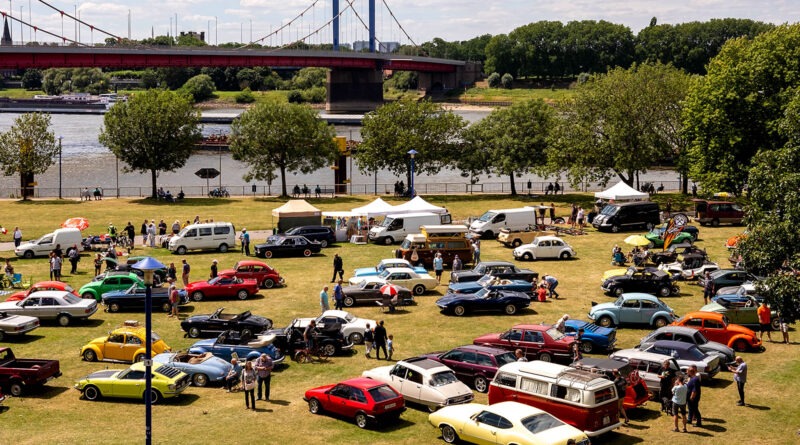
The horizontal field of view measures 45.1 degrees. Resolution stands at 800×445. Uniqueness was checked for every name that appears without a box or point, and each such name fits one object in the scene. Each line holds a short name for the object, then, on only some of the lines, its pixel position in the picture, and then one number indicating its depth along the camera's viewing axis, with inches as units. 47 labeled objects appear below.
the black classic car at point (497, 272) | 1443.2
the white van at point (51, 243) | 1740.9
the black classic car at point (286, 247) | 1742.1
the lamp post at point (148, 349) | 730.8
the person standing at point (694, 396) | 840.9
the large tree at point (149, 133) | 2856.8
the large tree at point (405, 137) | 2783.0
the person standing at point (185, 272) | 1466.5
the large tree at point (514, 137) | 2716.5
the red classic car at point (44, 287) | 1309.1
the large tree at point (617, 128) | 2551.7
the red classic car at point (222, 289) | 1401.3
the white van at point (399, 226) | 1898.4
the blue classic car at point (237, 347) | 1032.8
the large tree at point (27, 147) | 2760.8
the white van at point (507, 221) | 1930.4
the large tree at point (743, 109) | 2089.1
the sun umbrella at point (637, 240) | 1649.5
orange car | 1096.8
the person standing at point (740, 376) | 902.4
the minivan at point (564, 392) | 799.1
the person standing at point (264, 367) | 919.0
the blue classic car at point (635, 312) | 1211.9
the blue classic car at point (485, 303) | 1289.4
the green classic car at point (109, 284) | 1378.0
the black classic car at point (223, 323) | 1131.3
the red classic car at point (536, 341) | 1031.6
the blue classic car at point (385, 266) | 1481.3
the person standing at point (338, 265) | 1503.4
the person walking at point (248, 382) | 900.6
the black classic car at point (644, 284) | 1396.4
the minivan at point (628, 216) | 2010.3
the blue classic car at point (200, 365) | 979.9
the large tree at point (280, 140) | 2834.6
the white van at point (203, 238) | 1811.0
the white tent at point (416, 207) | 1981.3
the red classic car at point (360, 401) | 844.0
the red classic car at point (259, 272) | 1477.7
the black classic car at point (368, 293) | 1353.3
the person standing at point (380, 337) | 1071.6
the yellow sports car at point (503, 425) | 742.5
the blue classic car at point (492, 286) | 1354.6
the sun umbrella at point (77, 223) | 1841.8
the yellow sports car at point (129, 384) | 920.9
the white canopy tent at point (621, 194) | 2155.5
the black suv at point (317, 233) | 1855.3
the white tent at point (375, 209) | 1971.0
